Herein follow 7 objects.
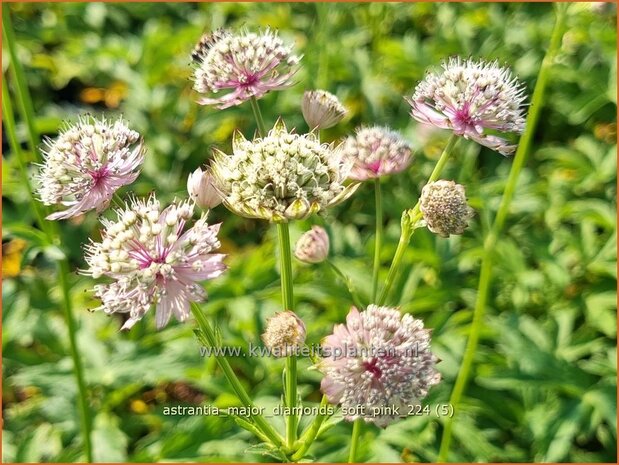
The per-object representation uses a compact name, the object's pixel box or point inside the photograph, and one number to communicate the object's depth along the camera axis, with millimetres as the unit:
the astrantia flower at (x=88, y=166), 288
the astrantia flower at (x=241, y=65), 303
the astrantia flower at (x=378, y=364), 275
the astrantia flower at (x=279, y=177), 275
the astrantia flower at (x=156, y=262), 274
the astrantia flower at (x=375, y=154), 303
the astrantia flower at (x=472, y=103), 292
